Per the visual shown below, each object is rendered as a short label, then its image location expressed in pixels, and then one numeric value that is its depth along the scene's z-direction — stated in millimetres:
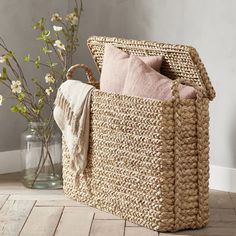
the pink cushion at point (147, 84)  3113
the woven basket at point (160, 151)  3062
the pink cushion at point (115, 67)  3322
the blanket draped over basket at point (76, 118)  3475
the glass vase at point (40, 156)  3866
